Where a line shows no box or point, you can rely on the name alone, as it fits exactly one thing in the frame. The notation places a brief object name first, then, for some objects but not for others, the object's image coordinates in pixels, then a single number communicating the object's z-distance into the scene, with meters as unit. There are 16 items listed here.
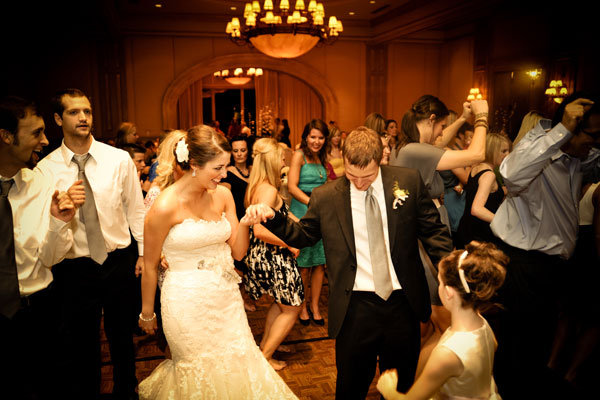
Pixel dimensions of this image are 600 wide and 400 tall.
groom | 2.02
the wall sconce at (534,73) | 8.95
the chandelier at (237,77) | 13.70
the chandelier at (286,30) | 7.33
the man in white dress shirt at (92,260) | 2.46
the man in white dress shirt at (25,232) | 2.02
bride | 2.21
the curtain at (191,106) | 15.19
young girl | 1.66
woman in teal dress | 4.11
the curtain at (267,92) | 14.95
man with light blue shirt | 2.34
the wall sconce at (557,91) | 8.16
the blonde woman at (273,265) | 3.09
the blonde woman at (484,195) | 3.03
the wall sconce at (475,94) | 10.16
